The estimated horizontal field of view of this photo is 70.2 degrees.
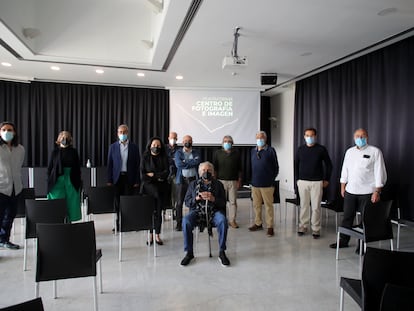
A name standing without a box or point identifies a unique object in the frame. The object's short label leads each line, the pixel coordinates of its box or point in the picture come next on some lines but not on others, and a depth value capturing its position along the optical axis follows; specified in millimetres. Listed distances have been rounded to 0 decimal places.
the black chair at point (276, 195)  4950
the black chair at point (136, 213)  3365
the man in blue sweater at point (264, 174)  4461
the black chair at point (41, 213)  3027
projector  4277
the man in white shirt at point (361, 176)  3646
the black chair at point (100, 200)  4004
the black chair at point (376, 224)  3008
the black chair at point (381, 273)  1730
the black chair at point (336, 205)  4654
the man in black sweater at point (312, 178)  4312
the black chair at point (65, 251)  2119
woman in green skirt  3863
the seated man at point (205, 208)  3420
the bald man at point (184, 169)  4625
